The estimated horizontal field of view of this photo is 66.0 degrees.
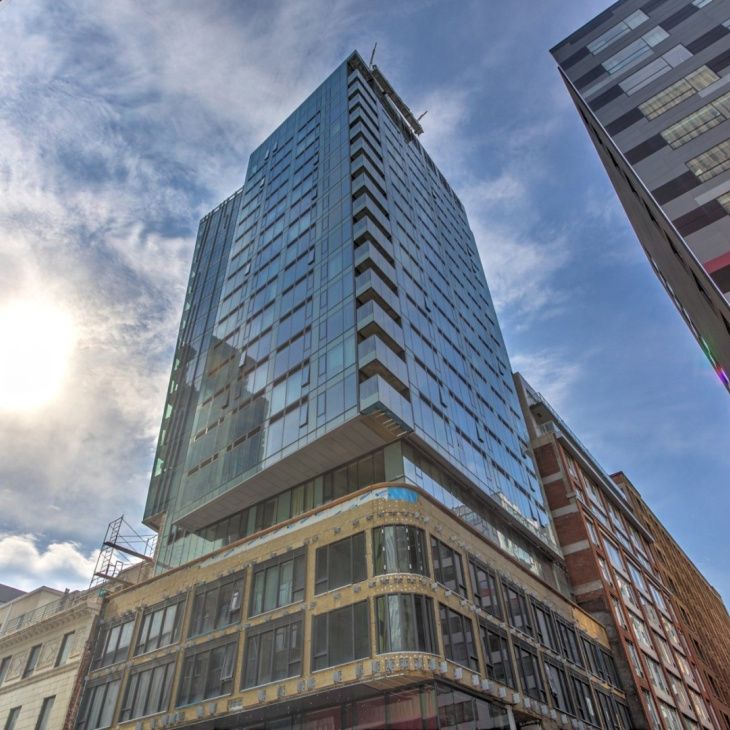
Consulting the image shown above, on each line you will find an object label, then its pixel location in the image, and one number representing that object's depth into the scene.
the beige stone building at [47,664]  33.41
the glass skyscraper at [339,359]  36.38
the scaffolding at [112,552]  41.78
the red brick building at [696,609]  64.31
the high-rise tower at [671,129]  33.69
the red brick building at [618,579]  42.53
